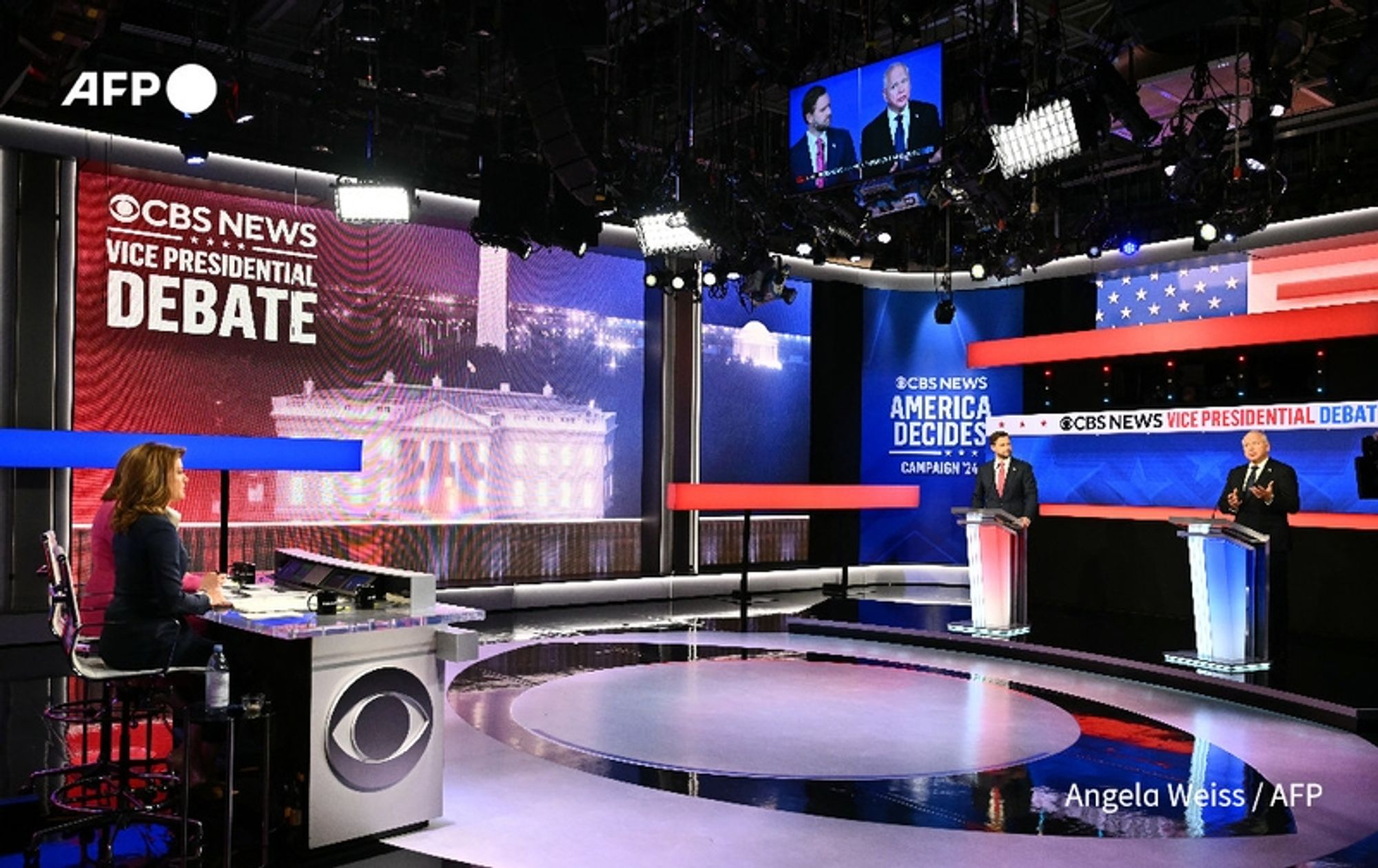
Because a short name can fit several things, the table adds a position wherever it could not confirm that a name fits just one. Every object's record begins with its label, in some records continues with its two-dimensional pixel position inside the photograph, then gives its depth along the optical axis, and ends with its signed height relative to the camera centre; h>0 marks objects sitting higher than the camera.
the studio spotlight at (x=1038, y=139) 6.56 +2.03
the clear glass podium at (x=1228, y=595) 6.30 -0.70
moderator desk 3.51 -0.77
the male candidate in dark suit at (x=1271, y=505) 6.68 -0.20
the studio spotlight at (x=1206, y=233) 8.73 +1.90
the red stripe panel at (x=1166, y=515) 8.04 -0.35
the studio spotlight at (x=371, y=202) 8.03 +1.95
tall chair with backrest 3.36 -1.02
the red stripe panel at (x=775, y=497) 9.24 -0.23
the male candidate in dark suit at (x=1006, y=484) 8.09 -0.10
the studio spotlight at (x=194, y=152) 7.56 +2.17
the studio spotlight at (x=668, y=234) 8.78 +1.91
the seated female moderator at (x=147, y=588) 3.36 -0.36
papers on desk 3.76 -0.48
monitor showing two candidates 6.03 +2.01
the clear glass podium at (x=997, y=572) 7.70 -0.71
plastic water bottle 3.28 -0.64
